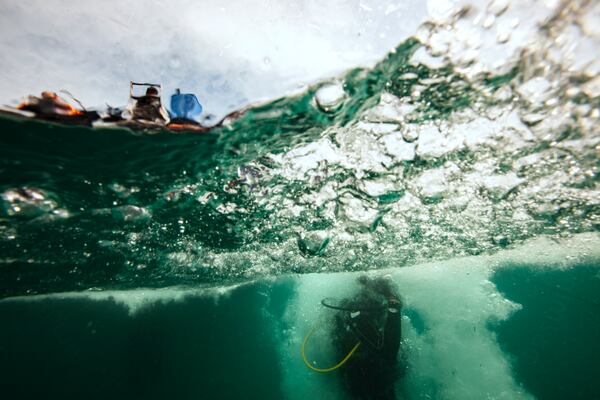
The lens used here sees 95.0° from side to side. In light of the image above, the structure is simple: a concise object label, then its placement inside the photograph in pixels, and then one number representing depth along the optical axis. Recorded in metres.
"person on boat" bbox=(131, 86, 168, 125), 5.29
